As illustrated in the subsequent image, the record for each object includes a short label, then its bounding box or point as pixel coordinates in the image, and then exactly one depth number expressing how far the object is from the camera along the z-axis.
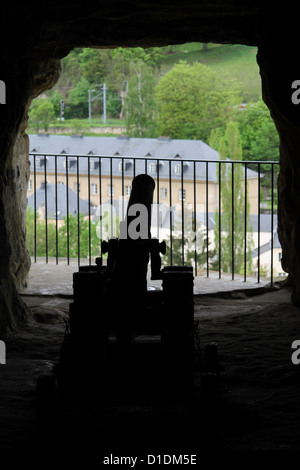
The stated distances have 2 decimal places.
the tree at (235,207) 34.72
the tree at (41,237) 34.91
